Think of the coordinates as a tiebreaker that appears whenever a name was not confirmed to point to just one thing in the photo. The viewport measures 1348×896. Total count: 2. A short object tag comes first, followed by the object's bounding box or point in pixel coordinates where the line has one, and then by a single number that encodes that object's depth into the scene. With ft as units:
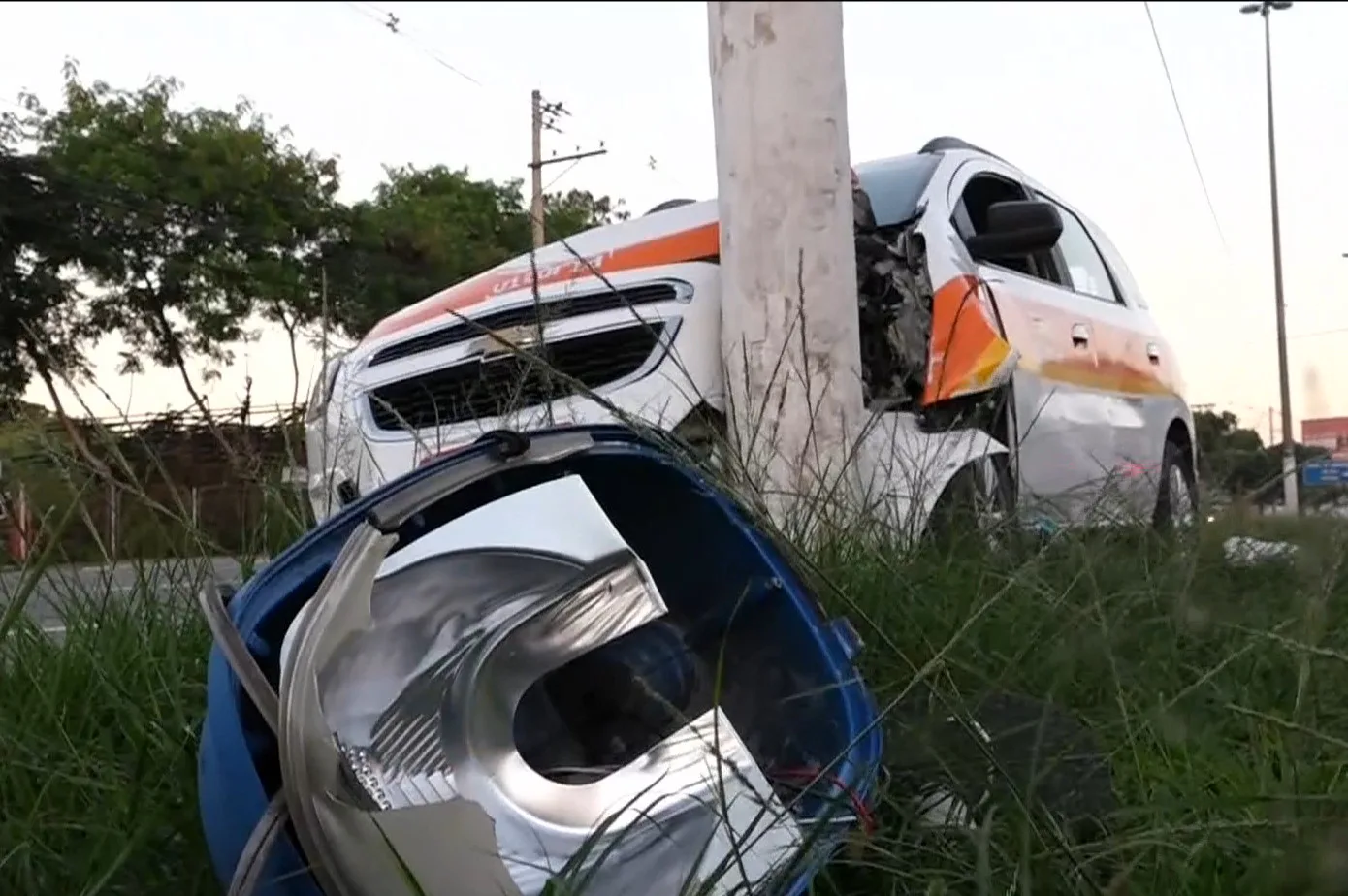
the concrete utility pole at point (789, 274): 8.87
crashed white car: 8.84
